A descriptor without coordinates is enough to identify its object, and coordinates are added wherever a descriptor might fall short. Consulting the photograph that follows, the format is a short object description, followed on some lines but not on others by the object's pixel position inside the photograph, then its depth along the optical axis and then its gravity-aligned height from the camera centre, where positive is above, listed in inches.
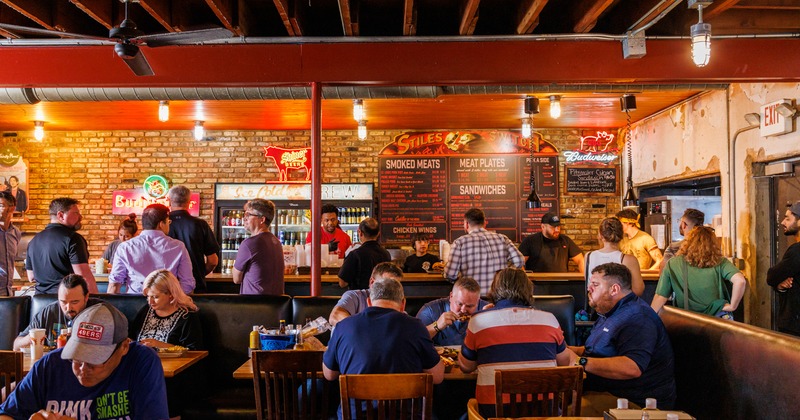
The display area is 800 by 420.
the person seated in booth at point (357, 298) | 157.9 -19.4
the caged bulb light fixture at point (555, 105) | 285.1 +53.7
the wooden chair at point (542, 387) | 106.0 -27.5
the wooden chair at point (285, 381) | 122.3 -30.5
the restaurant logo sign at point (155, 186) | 382.6 +24.9
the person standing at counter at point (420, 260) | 308.0 -17.0
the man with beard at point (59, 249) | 192.5 -6.4
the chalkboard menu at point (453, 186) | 378.3 +23.4
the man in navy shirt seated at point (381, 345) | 115.3 -22.0
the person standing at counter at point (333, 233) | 298.2 -3.6
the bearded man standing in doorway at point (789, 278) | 190.4 -16.8
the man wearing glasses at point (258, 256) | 197.2 -9.2
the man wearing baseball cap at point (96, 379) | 88.0 -22.0
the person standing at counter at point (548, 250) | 291.9 -12.0
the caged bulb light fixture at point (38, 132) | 353.4 +53.5
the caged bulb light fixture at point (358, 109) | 288.8 +53.8
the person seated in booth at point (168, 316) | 160.1 -22.9
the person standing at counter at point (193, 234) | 216.5 -2.4
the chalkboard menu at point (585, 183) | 379.9 +24.5
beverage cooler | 373.7 +11.1
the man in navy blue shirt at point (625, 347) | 130.5 -26.1
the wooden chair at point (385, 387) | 101.0 -25.8
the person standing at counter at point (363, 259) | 218.2 -11.6
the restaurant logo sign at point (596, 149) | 380.2 +44.9
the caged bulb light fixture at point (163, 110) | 289.0 +53.6
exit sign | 227.3 +37.2
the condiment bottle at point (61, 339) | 135.8 -24.0
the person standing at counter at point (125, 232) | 286.8 -2.1
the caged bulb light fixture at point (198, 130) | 354.6 +53.9
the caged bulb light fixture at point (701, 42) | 169.8 +48.7
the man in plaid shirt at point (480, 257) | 225.5 -11.4
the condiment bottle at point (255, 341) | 154.6 -27.8
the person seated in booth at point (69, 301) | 148.6 -17.3
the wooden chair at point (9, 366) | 111.3 -24.1
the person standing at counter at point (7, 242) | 209.9 -4.7
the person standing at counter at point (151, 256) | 193.3 -8.7
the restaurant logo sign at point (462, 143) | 379.2 +48.8
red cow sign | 376.5 +41.2
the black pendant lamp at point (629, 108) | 289.4 +53.5
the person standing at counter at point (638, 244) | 283.6 -9.2
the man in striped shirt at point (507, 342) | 120.8 -22.5
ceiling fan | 156.3 +48.2
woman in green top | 182.9 -15.1
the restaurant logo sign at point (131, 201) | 384.2 +16.1
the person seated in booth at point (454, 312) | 147.9 -21.4
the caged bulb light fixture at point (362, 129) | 332.8 +50.8
